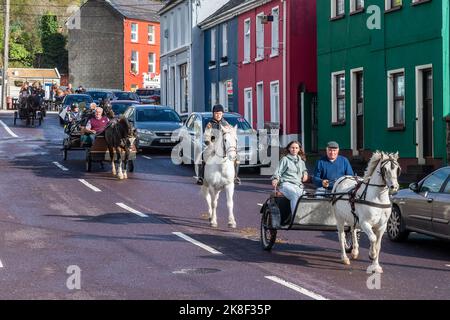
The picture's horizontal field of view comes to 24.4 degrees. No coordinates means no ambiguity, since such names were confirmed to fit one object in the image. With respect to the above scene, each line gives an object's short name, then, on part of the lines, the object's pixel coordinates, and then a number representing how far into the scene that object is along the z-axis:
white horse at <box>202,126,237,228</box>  18.75
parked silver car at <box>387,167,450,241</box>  16.52
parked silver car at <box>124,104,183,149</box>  37.31
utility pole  70.12
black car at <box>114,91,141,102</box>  62.72
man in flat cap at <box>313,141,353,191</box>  15.77
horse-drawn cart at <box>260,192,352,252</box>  15.37
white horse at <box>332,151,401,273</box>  13.95
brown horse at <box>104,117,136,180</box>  28.84
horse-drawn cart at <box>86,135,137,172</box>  30.02
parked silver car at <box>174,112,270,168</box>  31.41
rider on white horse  19.00
